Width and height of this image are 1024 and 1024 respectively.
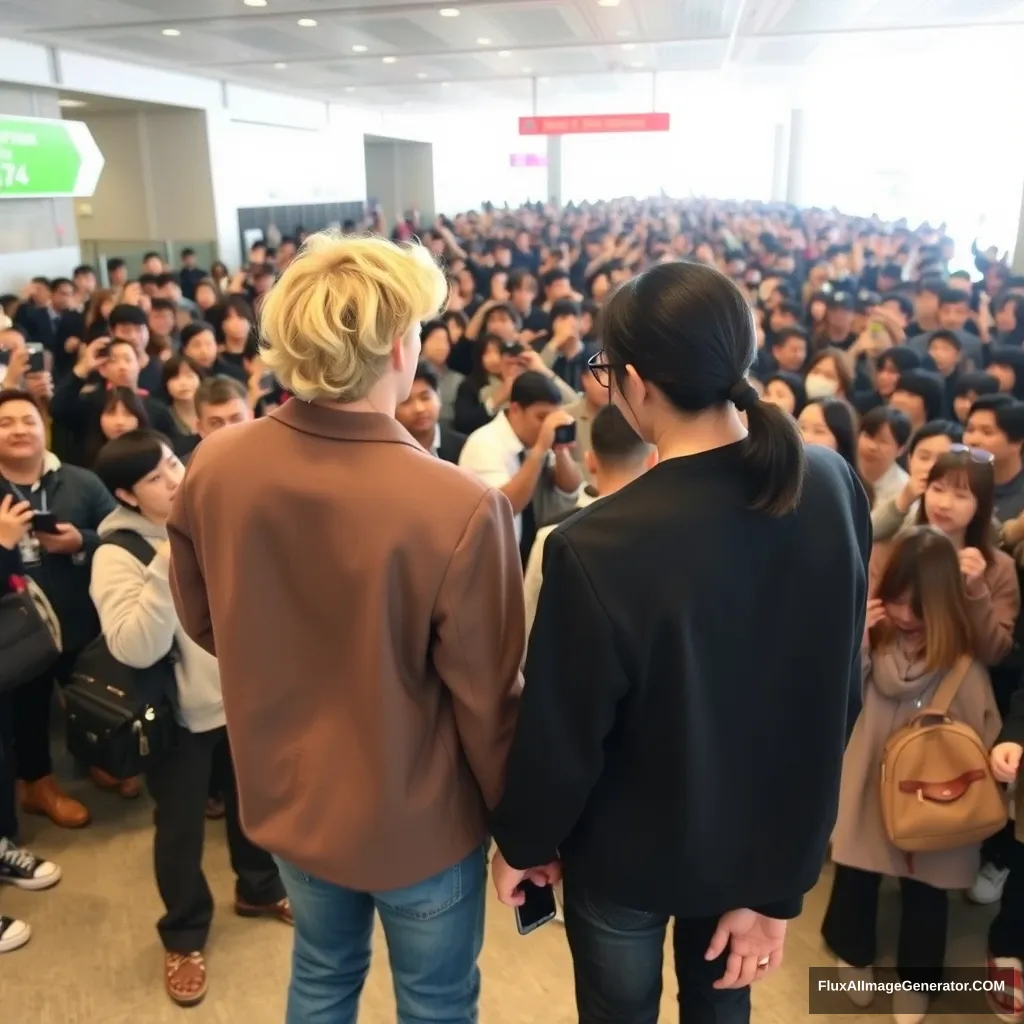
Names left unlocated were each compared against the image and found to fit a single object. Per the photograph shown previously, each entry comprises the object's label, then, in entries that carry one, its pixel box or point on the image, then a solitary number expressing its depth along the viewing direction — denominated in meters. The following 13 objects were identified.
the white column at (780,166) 26.92
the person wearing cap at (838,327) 5.60
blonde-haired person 1.18
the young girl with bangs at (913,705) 2.12
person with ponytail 1.11
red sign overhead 11.65
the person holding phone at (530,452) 3.18
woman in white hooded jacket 2.03
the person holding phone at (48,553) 2.80
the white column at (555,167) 24.00
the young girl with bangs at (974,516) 2.34
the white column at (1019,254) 9.02
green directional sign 8.48
